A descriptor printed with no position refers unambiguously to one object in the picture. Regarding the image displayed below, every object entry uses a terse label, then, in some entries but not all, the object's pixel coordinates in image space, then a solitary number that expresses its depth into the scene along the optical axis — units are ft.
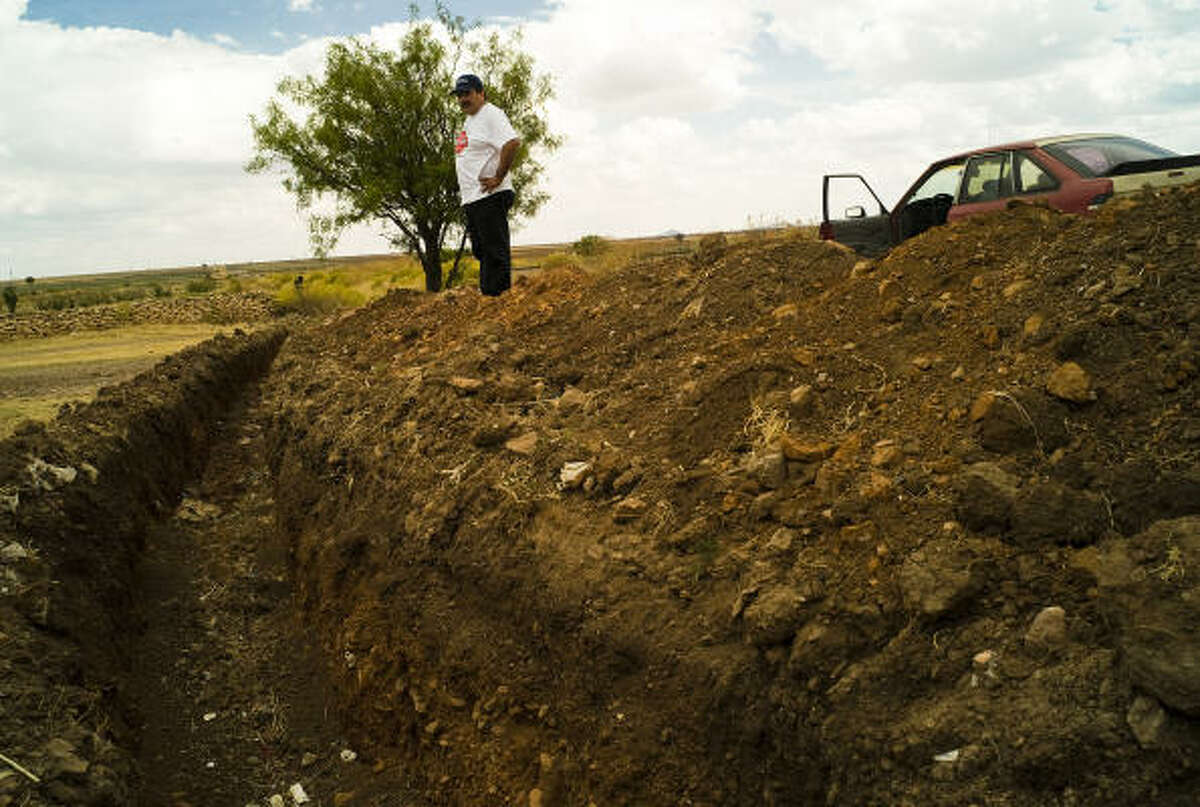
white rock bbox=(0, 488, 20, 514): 15.92
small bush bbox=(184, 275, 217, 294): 125.13
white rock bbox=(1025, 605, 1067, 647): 7.19
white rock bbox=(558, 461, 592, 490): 12.43
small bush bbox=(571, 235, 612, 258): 73.34
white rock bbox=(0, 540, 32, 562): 14.60
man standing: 21.95
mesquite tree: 60.49
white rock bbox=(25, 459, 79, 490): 17.60
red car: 20.75
